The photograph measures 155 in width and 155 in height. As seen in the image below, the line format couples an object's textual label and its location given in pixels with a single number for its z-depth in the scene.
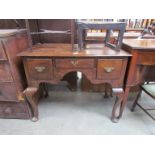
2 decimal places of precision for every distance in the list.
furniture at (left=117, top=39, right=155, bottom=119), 1.13
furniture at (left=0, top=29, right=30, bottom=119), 1.13
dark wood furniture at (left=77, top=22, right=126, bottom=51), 1.17
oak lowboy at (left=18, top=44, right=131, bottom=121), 1.16
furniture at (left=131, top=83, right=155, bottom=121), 1.38
